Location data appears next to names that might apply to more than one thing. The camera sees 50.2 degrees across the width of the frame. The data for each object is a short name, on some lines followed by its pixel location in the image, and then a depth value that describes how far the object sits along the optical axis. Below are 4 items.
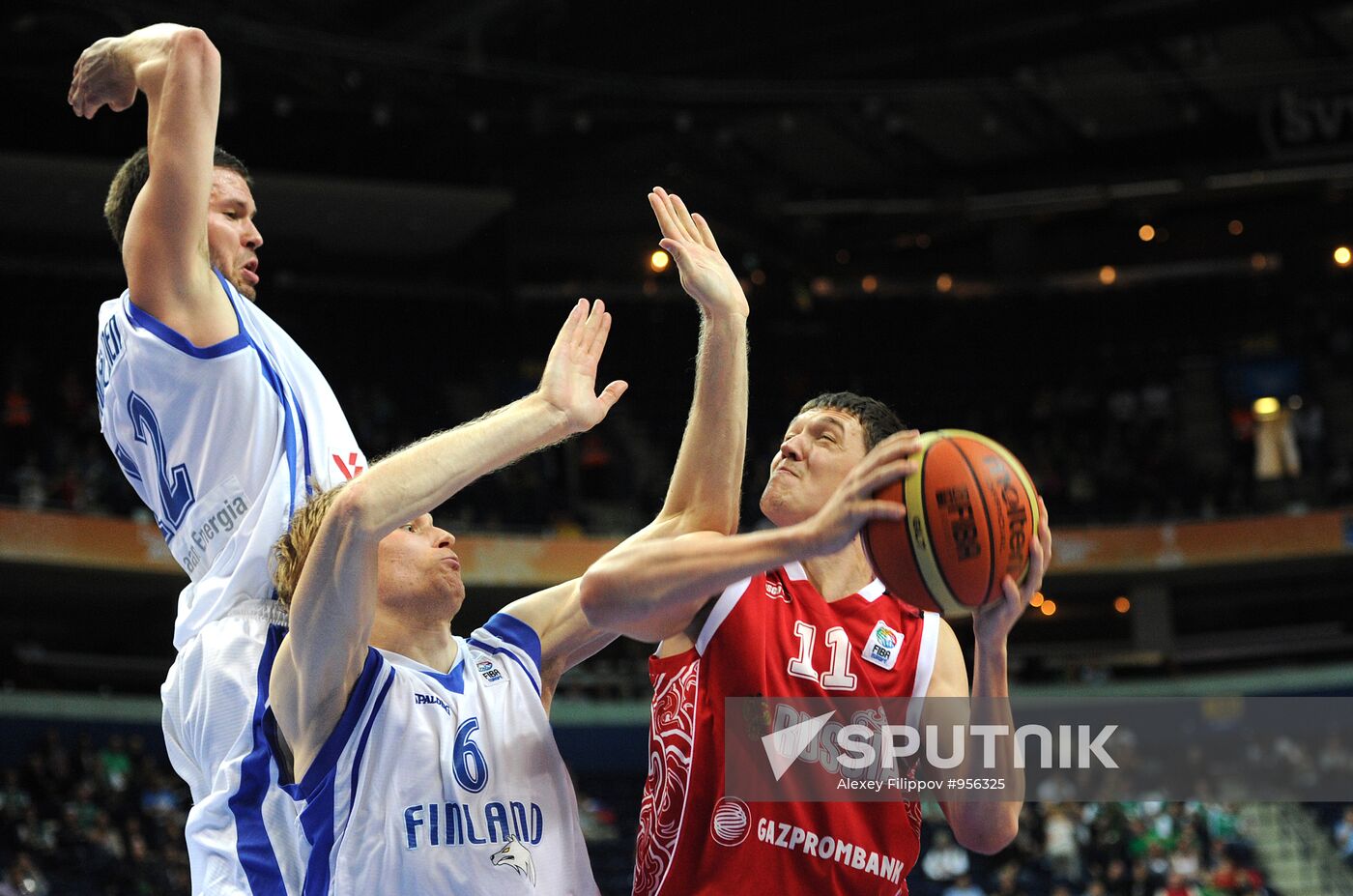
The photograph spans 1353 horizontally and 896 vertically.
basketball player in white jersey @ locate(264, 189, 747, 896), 3.21
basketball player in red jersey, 3.49
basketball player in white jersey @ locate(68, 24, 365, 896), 3.63
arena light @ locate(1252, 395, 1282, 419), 27.56
